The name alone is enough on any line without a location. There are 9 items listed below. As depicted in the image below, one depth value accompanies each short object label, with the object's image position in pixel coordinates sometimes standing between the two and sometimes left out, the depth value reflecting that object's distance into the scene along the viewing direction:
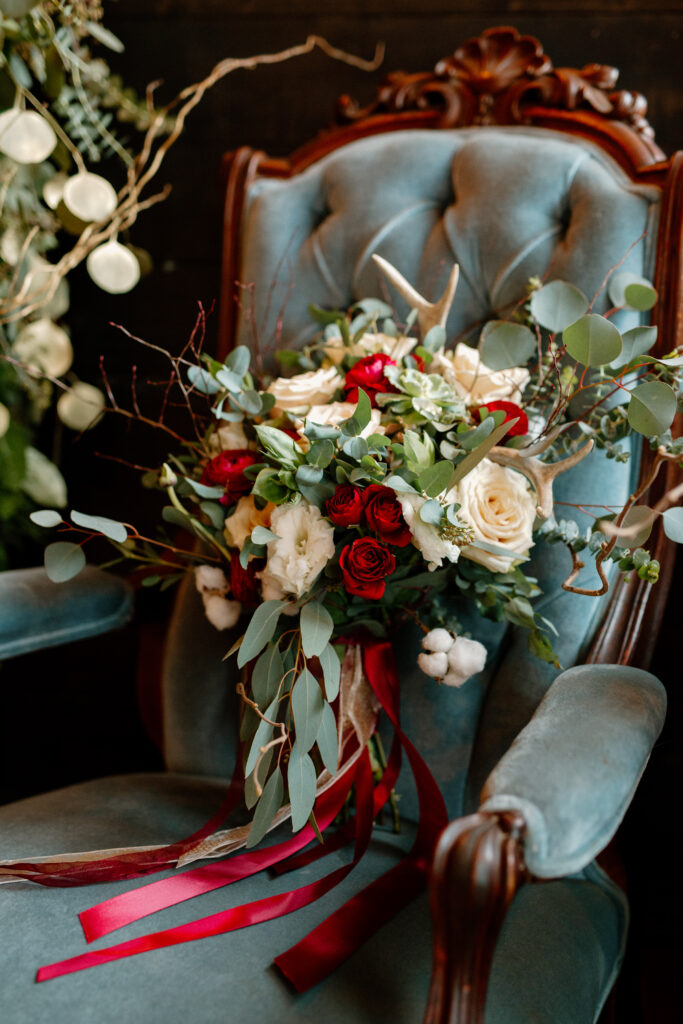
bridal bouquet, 0.65
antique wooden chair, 0.51
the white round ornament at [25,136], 1.05
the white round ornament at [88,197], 1.14
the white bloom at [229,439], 0.80
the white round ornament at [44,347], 1.29
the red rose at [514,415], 0.69
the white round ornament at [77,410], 1.30
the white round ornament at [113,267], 1.19
